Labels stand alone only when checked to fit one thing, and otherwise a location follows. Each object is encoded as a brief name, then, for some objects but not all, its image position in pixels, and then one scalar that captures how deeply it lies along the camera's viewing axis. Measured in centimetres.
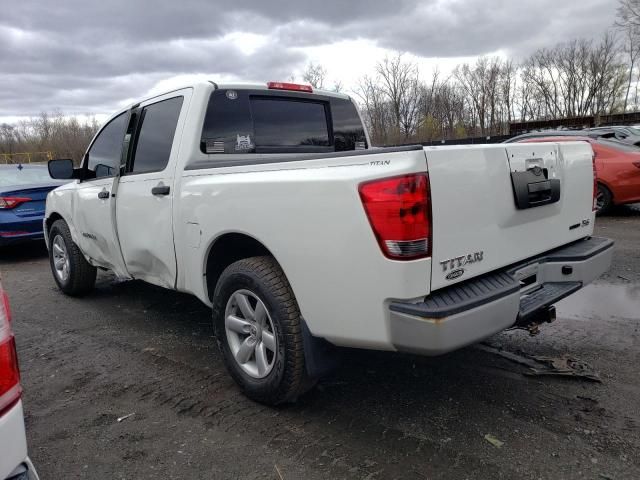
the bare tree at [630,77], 5746
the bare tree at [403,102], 5862
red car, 909
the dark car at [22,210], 809
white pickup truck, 229
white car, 152
